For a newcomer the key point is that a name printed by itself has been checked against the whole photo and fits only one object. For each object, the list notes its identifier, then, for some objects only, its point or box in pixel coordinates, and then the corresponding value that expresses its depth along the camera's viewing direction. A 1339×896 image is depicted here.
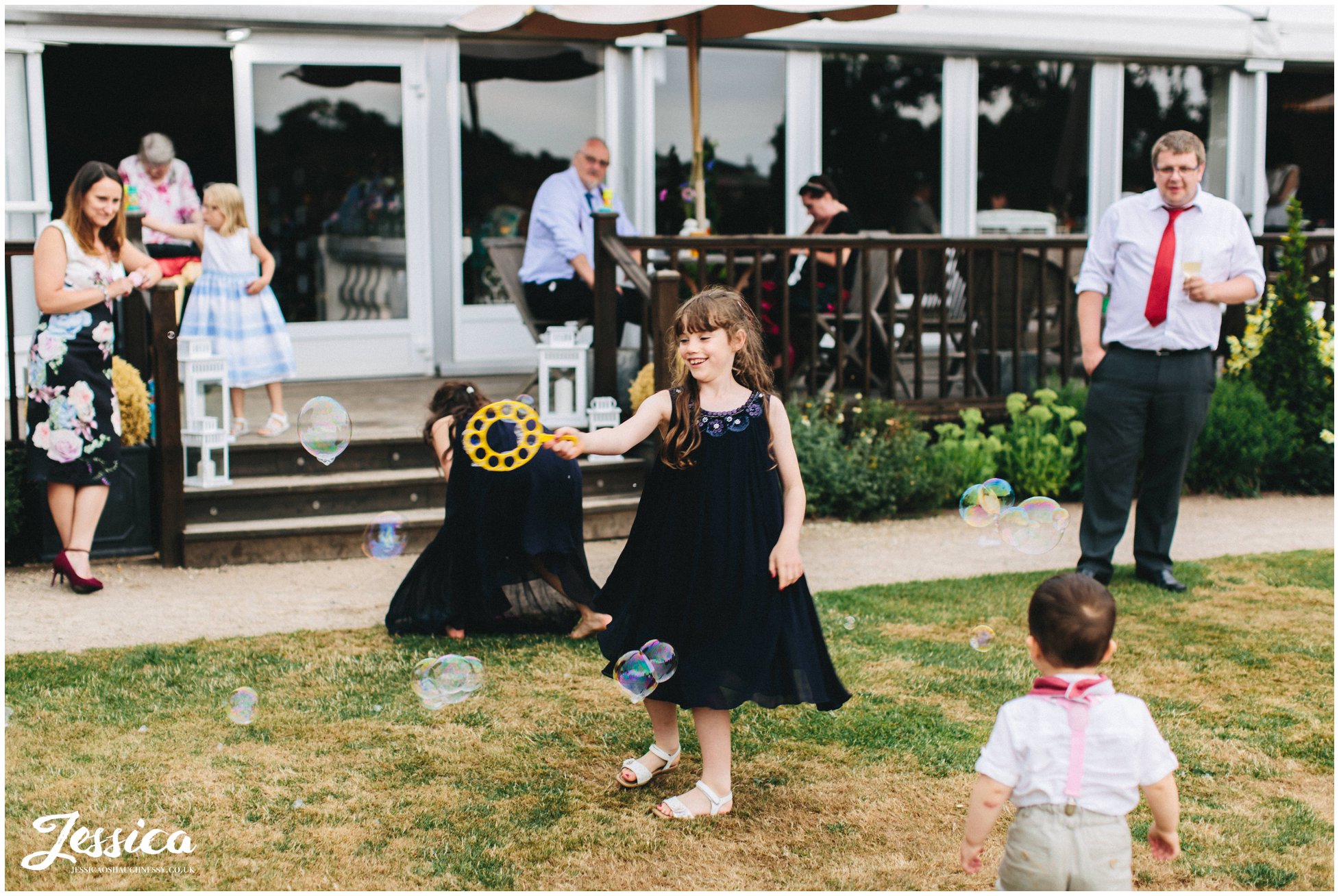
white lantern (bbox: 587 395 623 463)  7.80
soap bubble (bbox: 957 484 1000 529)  4.83
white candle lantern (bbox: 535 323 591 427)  8.18
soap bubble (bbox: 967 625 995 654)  4.39
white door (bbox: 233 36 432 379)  10.46
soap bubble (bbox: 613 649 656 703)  3.84
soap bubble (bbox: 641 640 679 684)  3.88
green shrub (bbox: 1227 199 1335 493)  9.30
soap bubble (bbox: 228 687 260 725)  4.39
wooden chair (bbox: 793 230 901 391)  8.88
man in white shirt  6.12
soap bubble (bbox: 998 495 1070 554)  4.55
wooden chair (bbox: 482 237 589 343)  8.87
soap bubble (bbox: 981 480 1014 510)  4.90
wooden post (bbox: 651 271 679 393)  7.63
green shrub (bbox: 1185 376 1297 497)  9.01
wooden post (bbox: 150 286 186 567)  6.93
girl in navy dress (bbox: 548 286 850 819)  3.85
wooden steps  7.14
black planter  6.99
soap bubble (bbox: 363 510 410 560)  5.21
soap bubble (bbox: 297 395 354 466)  4.92
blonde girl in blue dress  8.23
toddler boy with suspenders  2.73
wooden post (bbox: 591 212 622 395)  8.27
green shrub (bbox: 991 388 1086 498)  8.71
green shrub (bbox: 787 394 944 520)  8.13
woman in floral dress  6.23
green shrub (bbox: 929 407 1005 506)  8.55
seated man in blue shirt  8.57
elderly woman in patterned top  9.45
